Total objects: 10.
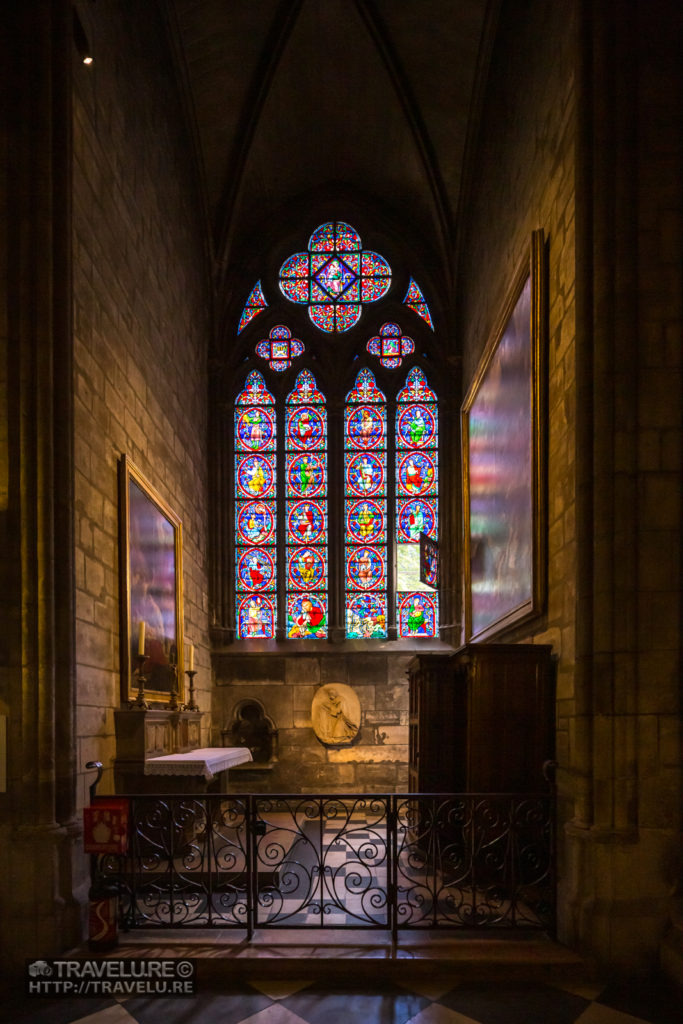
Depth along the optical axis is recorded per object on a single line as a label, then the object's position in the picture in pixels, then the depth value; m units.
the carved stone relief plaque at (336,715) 11.08
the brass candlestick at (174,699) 7.87
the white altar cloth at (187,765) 6.23
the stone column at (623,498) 4.48
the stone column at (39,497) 4.66
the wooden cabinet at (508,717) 5.50
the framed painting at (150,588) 6.61
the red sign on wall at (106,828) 4.64
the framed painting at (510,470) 5.88
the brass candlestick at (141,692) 6.43
